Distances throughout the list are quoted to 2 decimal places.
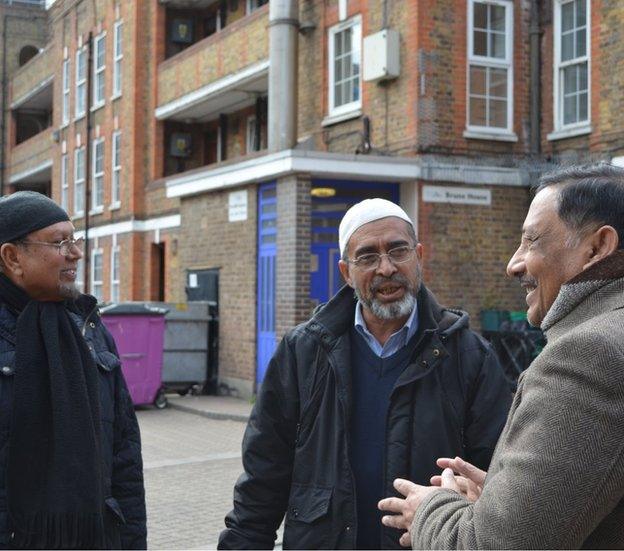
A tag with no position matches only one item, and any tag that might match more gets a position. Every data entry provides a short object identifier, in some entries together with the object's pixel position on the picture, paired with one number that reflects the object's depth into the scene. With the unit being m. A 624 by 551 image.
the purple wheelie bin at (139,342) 15.77
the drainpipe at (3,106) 42.36
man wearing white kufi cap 3.38
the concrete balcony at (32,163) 36.28
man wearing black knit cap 3.35
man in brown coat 1.81
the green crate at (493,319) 15.77
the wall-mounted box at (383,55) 15.96
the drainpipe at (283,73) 16.70
